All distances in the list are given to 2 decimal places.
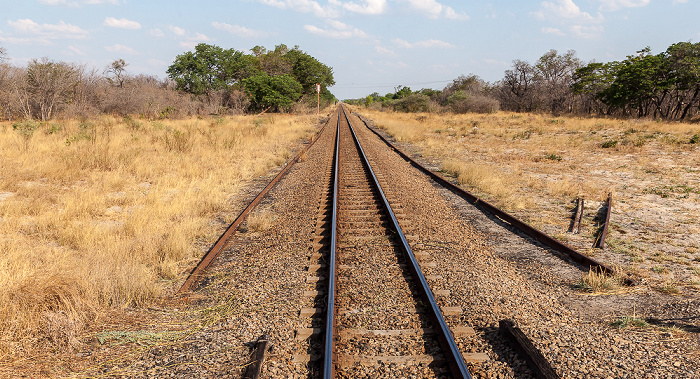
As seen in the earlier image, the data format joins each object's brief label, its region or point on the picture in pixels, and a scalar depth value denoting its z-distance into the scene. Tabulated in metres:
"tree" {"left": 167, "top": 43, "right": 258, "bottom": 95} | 45.53
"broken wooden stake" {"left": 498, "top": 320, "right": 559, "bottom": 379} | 3.19
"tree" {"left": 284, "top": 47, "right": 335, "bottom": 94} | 66.44
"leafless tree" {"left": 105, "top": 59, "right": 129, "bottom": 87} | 43.12
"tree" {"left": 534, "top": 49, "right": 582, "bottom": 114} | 46.61
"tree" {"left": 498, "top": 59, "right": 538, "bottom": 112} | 50.06
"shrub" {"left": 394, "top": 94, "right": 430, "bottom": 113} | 55.31
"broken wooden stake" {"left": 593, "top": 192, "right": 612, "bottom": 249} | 6.51
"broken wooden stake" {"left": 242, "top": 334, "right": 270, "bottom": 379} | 3.24
